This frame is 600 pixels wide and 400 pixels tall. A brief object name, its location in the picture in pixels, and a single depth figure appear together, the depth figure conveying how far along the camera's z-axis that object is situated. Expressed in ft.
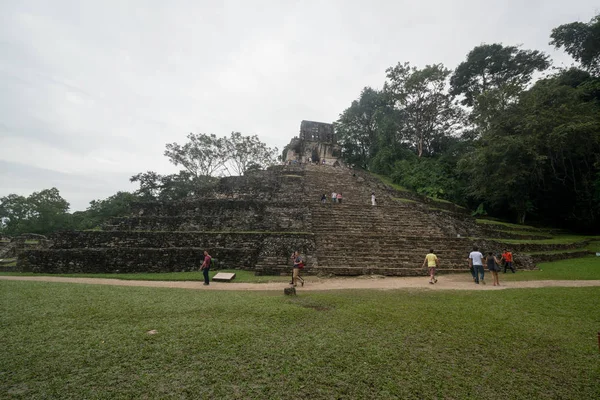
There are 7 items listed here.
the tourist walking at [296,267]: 24.95
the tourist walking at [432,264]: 26.81
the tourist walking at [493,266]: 25.70
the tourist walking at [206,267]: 26.20
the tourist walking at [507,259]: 31.30
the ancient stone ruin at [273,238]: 32.50
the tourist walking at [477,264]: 26.93
